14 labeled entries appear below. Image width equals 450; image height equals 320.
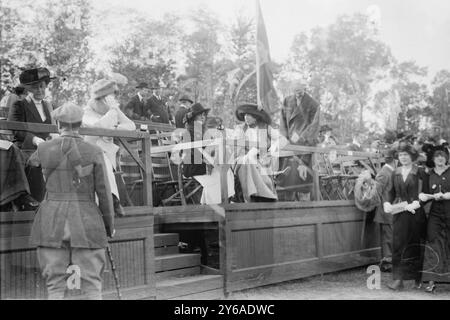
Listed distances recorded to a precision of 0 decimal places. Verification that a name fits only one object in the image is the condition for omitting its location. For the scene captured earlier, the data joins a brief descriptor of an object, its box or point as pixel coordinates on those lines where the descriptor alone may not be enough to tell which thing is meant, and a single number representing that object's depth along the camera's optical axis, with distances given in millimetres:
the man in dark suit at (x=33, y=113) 4664
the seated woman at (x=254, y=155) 6699
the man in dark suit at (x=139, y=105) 7203
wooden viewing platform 4383
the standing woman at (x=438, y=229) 6695
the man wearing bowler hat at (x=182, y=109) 7449
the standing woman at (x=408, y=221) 6770
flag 6391
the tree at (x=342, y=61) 6762
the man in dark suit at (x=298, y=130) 7386
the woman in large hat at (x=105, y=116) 5398
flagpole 6363
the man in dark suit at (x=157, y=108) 7859
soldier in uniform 4066
